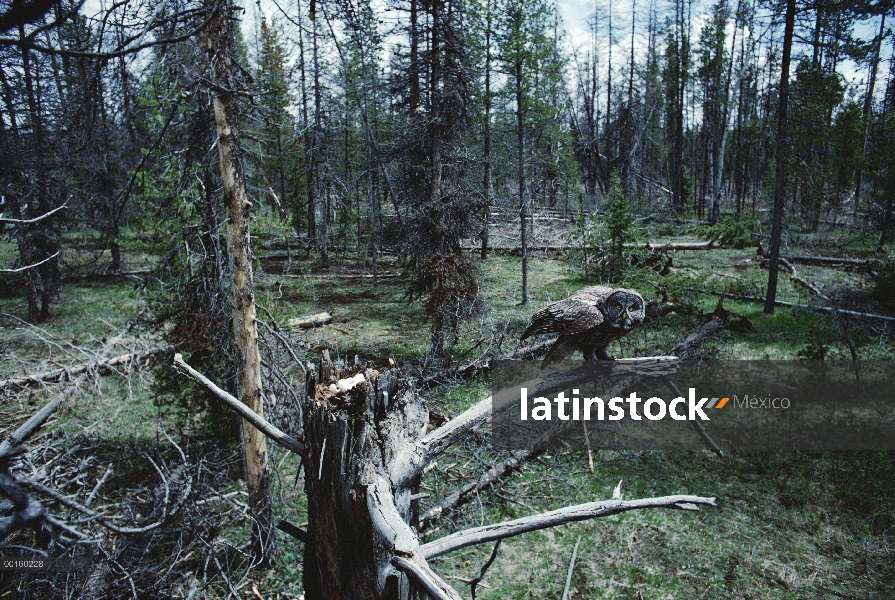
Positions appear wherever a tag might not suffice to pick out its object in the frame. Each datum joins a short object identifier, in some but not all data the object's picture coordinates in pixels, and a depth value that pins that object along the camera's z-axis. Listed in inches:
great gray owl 163.9
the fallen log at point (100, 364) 255.4
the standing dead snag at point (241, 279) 215.9
